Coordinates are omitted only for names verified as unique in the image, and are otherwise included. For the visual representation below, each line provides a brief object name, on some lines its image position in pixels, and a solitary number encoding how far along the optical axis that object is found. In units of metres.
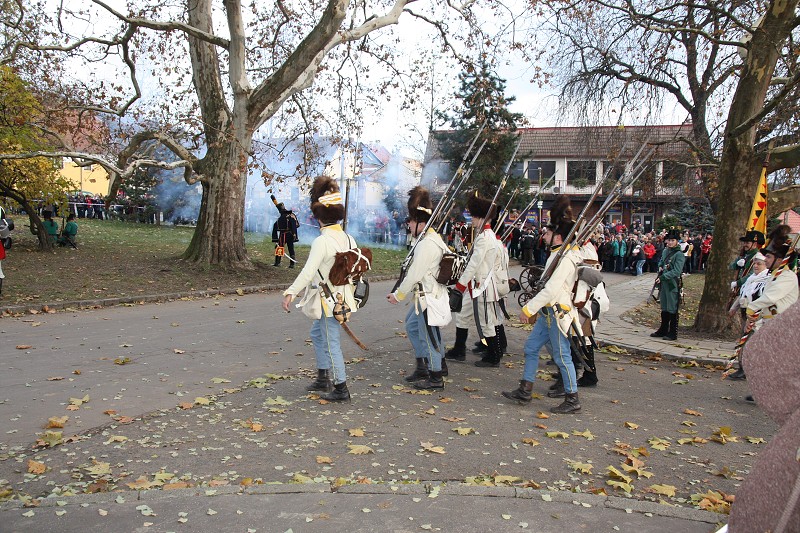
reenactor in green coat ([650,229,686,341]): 11.59
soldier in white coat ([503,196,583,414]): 6.78
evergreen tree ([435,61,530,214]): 30.69
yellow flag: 11.44
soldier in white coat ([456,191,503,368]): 8.52
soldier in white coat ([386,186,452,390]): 7.49
